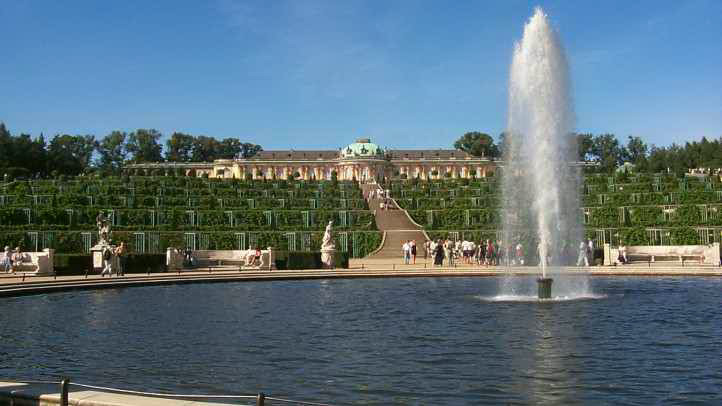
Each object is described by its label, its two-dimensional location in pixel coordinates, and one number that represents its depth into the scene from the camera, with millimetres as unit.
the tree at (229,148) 180125
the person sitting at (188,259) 39094
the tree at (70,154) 119312
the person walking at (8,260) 34438
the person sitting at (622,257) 39688
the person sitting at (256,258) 38500
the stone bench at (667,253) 38188
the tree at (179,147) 170150
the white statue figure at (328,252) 38594
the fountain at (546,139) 25406
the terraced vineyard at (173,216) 45812
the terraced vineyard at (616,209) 47281
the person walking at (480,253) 43031
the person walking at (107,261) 31562
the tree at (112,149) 159250
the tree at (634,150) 162500
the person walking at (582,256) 33281
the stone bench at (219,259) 37312
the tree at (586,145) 161625
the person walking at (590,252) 39391
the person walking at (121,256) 32638
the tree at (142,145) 161000
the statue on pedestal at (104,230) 32719
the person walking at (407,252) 43844
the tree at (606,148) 161750
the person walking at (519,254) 39881
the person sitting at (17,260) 33844
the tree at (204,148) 175250
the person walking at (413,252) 44388
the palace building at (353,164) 151625
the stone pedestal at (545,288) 22845
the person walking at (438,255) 41188
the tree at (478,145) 170750
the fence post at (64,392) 8043
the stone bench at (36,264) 31703
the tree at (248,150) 184375
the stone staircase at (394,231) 51031
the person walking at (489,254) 42119
